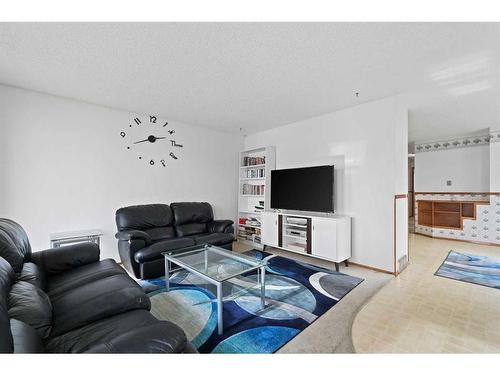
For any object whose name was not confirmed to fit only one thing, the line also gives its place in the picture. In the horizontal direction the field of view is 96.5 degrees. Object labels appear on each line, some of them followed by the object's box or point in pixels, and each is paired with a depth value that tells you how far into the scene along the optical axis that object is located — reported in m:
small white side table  2.78
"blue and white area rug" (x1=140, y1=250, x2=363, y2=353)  1.68
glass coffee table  1.90
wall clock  3.63
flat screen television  3.41
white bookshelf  4.45
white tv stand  3.17
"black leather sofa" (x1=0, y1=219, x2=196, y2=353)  0.93
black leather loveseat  2.80
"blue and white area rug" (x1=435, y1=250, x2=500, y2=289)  2.81
